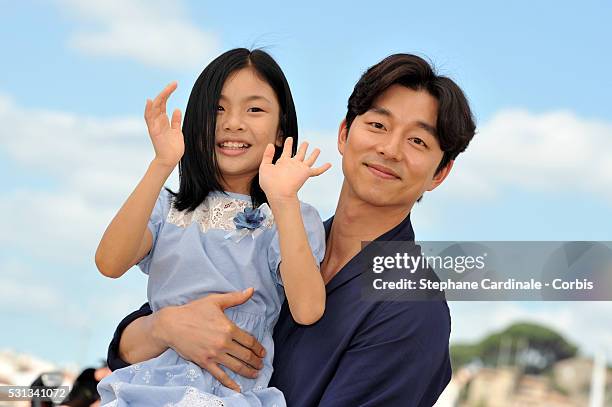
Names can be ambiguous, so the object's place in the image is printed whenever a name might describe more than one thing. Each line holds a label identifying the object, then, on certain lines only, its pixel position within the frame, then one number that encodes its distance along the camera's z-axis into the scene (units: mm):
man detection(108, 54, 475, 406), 3369
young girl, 3295
